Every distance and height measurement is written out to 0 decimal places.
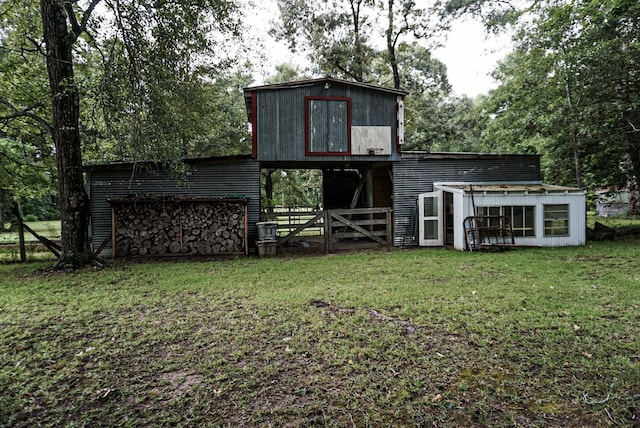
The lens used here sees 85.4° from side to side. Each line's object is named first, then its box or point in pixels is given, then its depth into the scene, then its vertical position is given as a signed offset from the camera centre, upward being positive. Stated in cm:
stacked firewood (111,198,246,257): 974 -42
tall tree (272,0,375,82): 1847 +977
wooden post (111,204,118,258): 948 -44
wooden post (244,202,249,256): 1009 -62
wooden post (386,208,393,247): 1142 -71
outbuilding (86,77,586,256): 990 +62
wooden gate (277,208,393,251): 1070 -45
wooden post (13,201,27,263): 897 -42
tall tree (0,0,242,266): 679 +316
